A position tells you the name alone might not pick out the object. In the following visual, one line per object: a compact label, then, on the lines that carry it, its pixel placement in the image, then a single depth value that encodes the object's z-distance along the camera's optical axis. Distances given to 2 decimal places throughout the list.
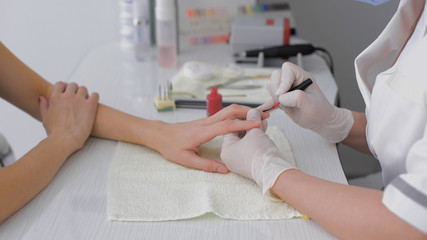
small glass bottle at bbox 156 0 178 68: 1.55
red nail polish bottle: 1.23
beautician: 0.76
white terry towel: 0.88
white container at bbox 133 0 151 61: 1.60
